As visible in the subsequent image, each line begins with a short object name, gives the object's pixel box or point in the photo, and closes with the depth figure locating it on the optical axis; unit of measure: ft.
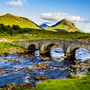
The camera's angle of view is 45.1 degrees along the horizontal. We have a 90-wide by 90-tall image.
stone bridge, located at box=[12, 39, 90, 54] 122.16
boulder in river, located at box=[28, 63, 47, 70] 94.20
